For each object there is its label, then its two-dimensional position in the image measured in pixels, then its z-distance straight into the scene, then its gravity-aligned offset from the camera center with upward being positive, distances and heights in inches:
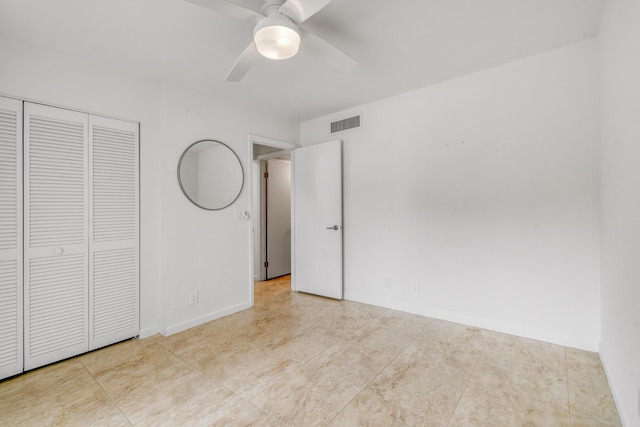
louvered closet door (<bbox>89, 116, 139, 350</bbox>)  92.9 -4.6
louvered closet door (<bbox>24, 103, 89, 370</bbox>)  81.7 -4.7
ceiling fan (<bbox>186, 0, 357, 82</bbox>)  53.8 +39.8
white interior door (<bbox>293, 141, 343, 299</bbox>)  138.7 -0.9
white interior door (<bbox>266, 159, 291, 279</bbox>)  185.5 +0.3
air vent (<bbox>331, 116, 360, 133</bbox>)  134.6 +45.4
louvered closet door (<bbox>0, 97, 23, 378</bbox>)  77.4 -5.2
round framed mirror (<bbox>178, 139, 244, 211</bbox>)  110.9 +17.9
